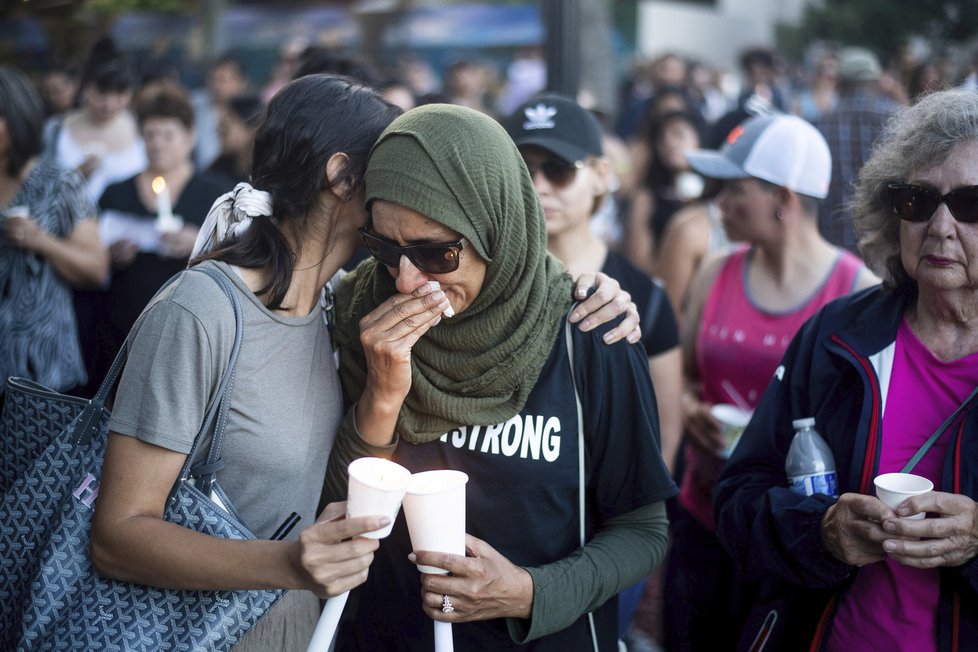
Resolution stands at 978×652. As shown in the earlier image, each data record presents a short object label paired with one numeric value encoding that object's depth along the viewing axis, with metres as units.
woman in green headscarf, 2.21
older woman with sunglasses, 2.23
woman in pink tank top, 3.66
